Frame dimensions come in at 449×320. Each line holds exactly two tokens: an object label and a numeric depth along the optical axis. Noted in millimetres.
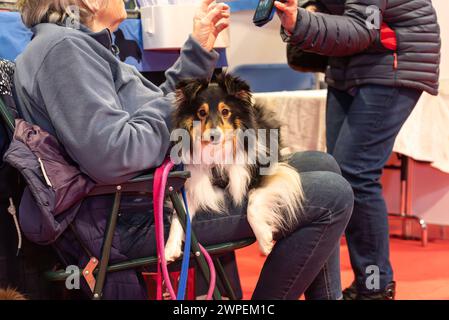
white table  3035
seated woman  1420
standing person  2018
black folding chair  1479
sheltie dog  1609
